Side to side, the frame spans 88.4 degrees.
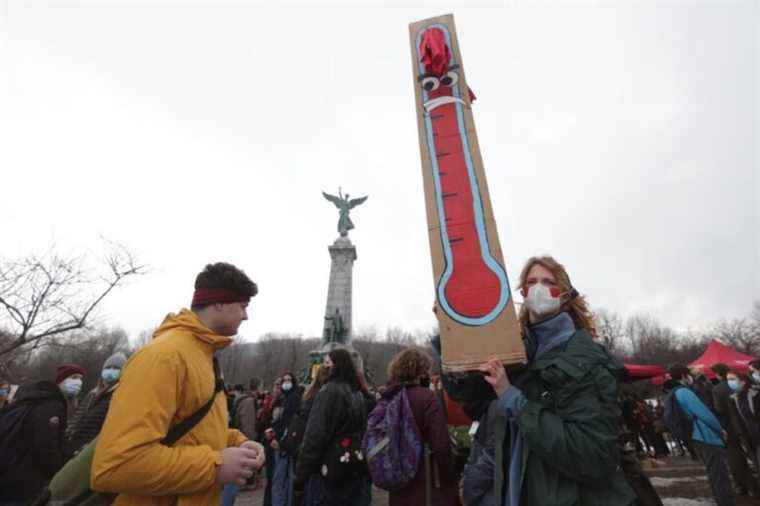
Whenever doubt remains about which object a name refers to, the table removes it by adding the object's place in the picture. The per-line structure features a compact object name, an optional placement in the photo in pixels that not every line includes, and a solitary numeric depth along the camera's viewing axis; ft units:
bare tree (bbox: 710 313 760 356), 139.23
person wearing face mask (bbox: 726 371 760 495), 21.89
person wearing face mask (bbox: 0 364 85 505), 10.69
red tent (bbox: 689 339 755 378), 44.78
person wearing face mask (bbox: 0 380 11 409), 17.69
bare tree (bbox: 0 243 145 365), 28.07
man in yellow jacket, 5.03
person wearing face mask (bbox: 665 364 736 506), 16.26
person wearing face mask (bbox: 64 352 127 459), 11.22
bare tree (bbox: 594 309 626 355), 188.98
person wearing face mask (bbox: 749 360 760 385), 21.91
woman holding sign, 5.65
